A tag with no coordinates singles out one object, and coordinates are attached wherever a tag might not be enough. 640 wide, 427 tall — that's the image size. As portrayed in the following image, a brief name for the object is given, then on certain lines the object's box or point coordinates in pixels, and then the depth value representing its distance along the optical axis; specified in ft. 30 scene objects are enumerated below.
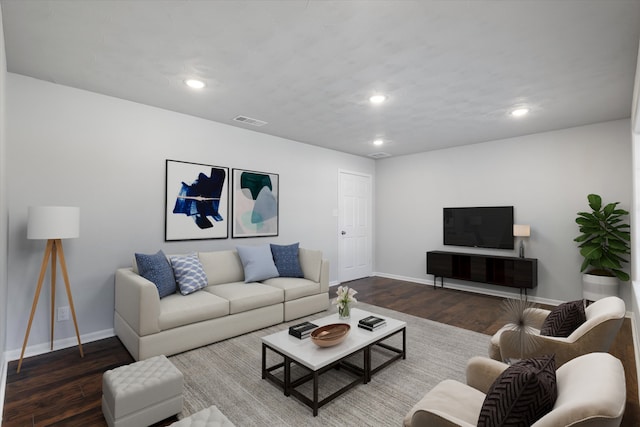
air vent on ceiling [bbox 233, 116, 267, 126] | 13.33
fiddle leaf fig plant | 12.69
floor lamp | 8.54
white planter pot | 12.74
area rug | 6.68
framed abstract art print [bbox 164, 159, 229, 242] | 12.38
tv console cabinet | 14.96
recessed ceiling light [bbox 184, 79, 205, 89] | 9.75
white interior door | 19.77
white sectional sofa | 8.94
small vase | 9.23
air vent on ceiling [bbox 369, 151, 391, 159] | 20.15
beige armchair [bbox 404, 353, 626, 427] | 2.88
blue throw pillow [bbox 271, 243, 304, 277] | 13.76
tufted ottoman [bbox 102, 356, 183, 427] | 5.97
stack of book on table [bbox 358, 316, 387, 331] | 8.70
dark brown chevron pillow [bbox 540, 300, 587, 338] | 6.70
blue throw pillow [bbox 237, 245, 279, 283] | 12.78
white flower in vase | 9.19
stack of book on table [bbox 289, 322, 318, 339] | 8.11
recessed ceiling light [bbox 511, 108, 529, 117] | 12.09
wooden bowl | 7.42
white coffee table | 6.98
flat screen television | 16.40
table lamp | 15.11
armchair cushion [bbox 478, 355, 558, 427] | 3.43
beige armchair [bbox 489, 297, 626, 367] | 5.85
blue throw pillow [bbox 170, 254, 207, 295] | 10.84
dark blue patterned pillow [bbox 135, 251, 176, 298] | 10.03
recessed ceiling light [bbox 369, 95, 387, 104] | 10.90
